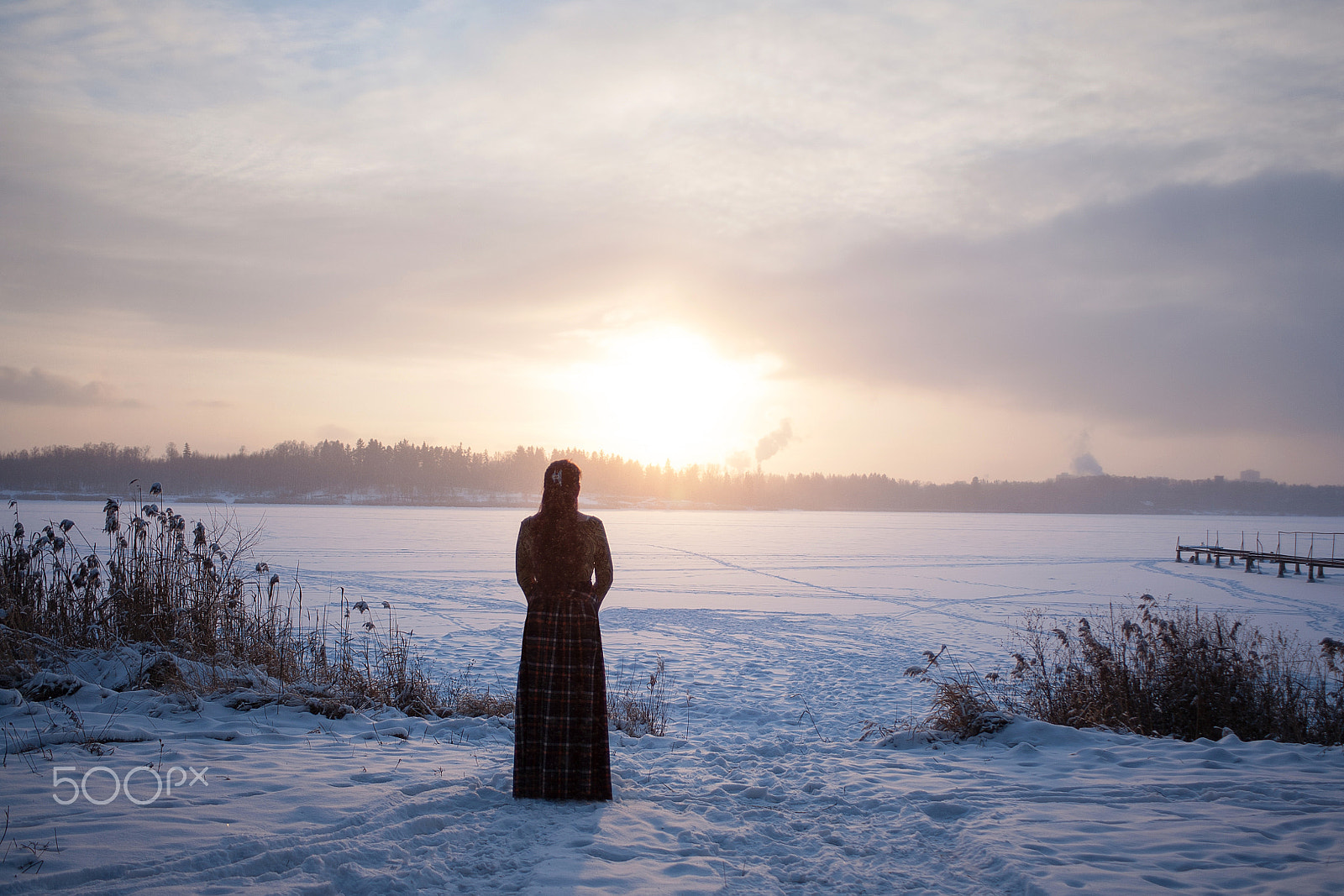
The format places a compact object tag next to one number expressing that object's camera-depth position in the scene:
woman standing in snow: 4.75
